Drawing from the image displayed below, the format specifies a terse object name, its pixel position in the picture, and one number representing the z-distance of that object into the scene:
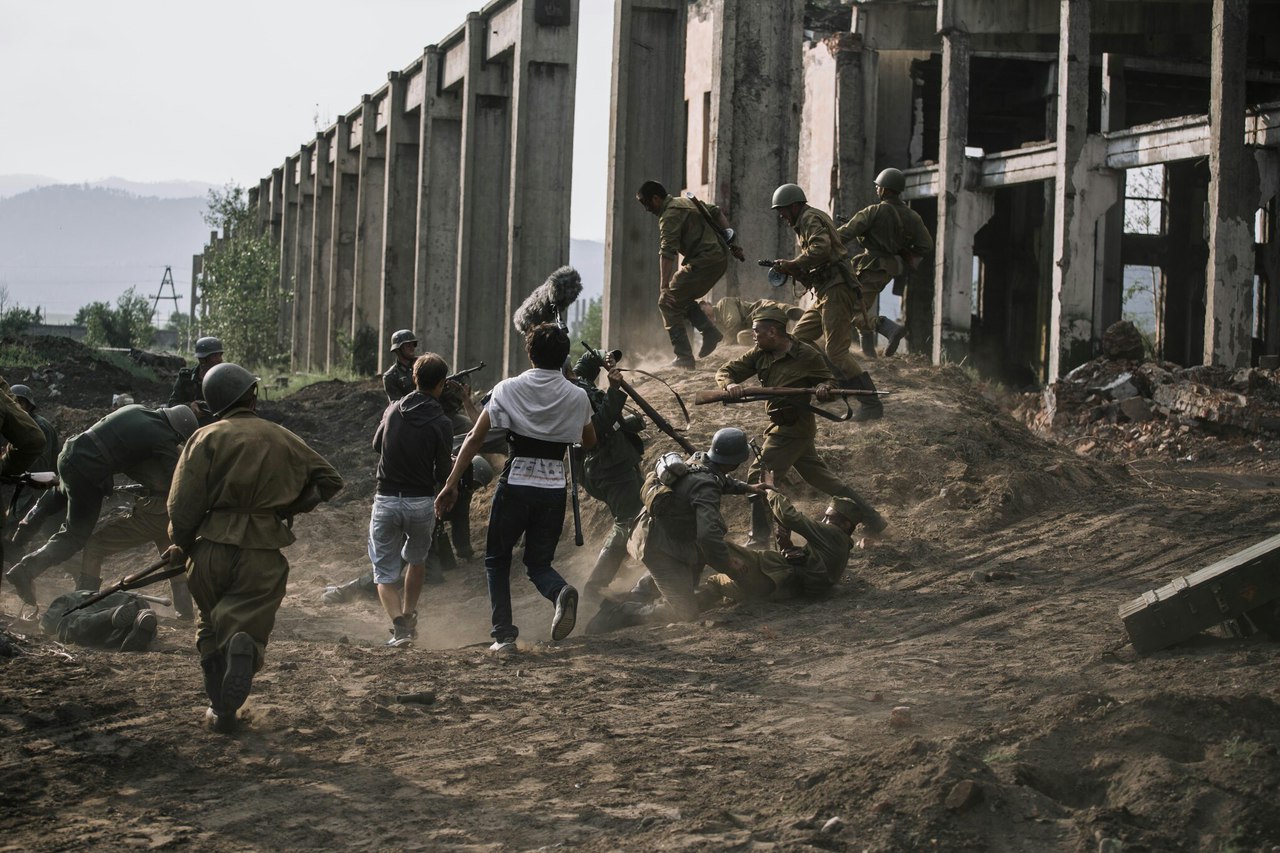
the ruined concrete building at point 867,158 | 17.22
